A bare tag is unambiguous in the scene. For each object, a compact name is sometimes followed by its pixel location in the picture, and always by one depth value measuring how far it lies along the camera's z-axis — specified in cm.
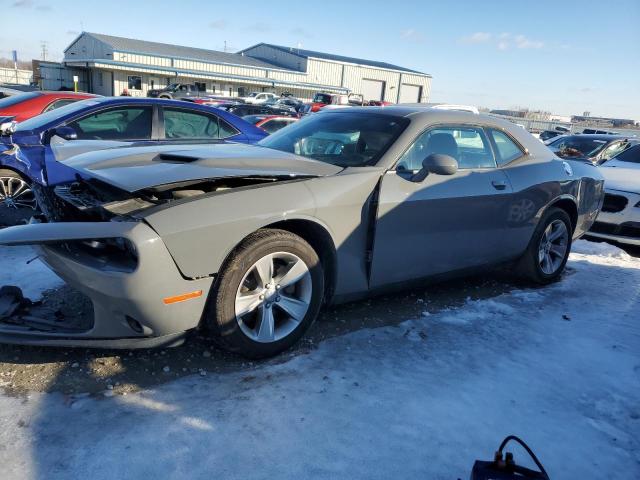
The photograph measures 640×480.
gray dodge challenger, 252
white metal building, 4419
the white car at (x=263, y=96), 3872
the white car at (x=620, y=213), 658
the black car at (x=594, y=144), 1030
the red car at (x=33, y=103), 653
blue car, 512
